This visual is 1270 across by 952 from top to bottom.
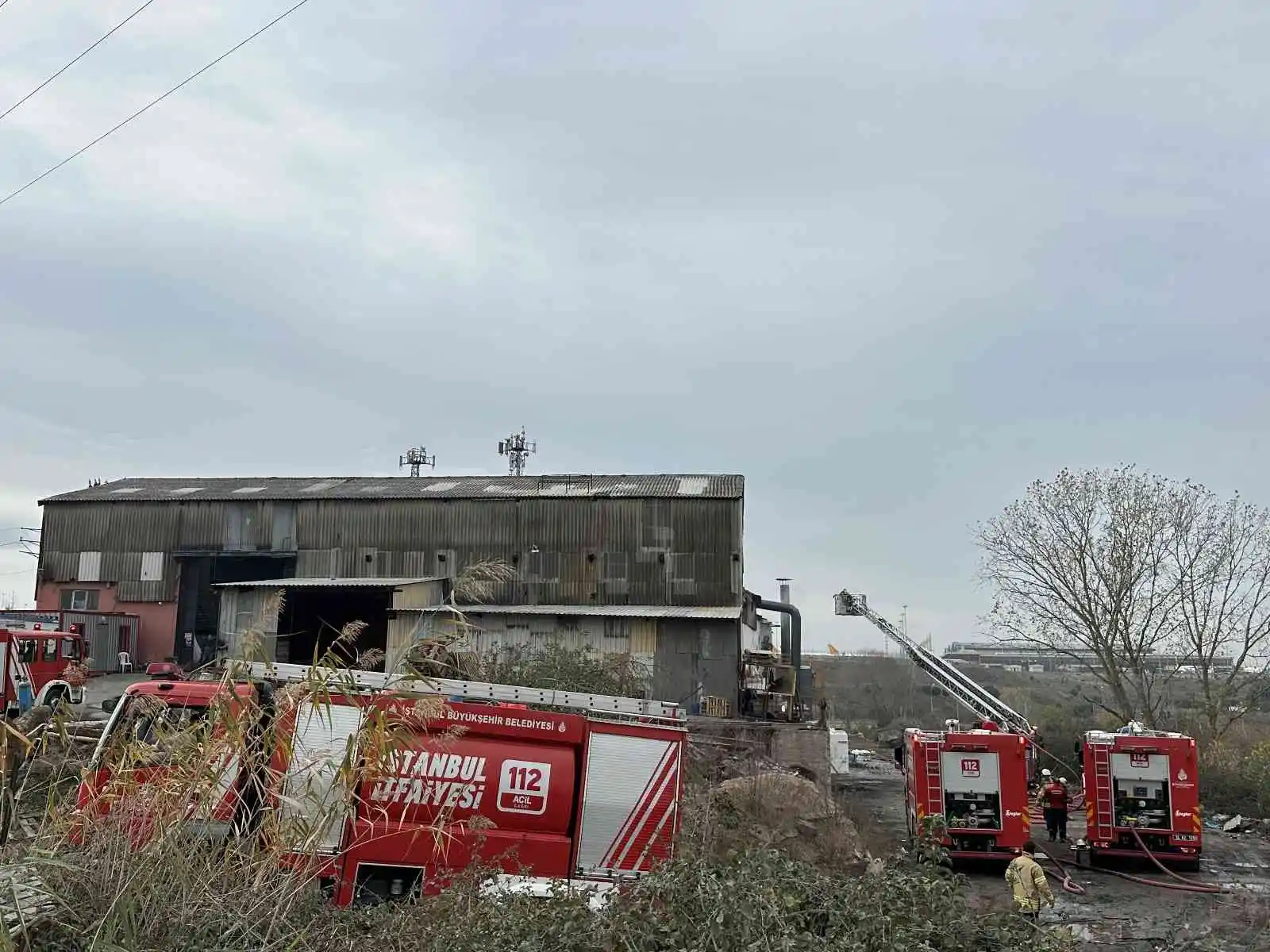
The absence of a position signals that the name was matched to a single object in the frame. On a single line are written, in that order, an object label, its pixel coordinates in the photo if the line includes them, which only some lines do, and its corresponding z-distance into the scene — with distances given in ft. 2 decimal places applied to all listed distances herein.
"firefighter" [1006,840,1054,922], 37.99
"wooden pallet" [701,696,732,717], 100.58
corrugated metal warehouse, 112.47
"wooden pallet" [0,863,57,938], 20.13
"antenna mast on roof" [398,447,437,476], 208.54
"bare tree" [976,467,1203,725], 109.70
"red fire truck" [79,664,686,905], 34.50
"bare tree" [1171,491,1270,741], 106.63
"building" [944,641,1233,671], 110.22
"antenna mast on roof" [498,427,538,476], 203.00
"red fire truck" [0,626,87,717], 78.23
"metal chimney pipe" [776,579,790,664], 137.91
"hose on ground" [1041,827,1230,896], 55.47
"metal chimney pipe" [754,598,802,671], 131.03
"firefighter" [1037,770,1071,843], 72.43
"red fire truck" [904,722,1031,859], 61.31
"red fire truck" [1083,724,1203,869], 62.23
